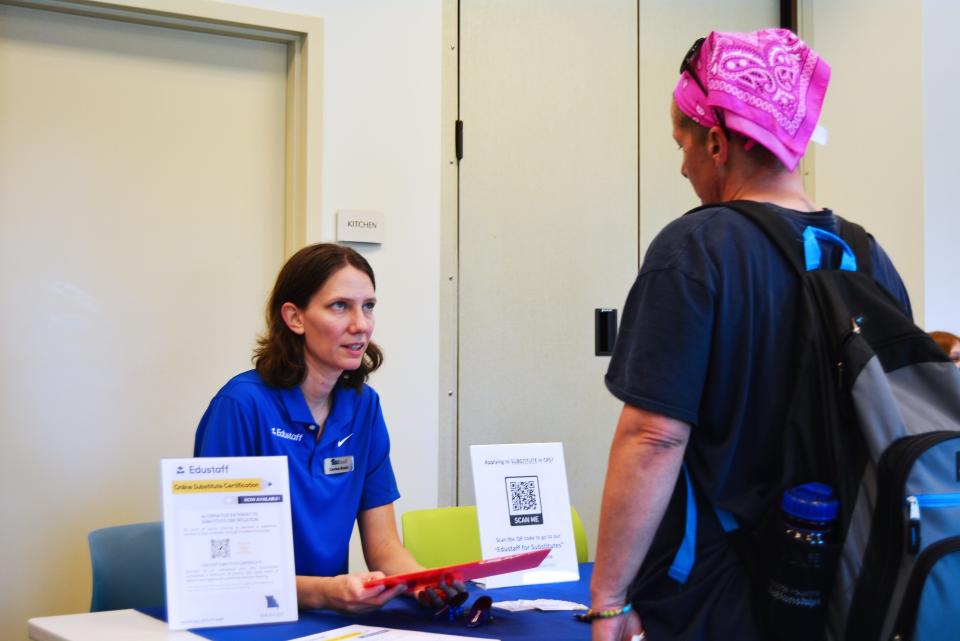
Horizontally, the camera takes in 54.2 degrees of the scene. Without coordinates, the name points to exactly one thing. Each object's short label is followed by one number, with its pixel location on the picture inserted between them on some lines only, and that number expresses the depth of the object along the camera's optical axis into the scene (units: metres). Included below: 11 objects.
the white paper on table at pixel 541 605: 1.94
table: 1.64
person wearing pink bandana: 1.26
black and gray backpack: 1.12
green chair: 2.65
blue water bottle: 1.16
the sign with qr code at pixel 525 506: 2.10
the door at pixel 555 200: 3.67
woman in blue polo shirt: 2.13
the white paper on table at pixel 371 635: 1.63
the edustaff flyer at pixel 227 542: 1.68
